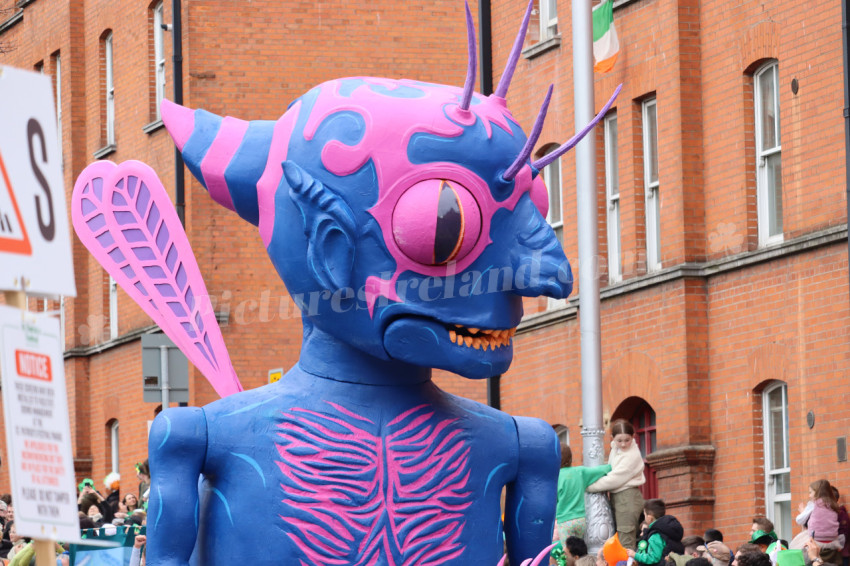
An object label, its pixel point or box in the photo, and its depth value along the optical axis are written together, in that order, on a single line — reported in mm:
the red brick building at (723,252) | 18516
